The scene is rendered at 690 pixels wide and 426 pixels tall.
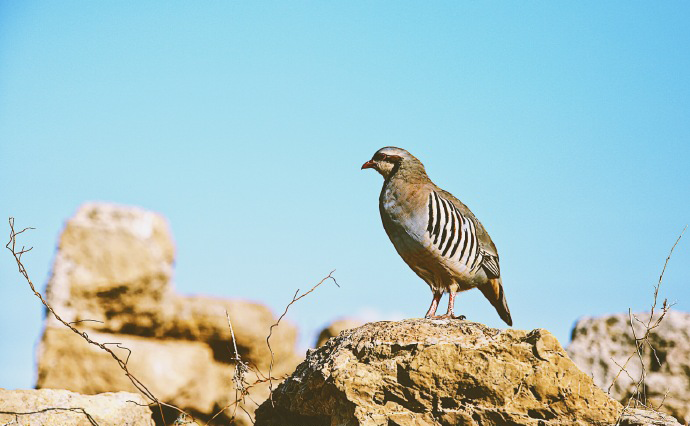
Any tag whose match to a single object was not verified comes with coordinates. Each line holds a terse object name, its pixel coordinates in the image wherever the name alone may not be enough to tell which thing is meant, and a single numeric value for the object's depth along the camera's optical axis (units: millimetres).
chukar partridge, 11375
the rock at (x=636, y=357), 13937
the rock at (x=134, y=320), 18703
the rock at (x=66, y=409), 8625
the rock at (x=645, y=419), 7973
